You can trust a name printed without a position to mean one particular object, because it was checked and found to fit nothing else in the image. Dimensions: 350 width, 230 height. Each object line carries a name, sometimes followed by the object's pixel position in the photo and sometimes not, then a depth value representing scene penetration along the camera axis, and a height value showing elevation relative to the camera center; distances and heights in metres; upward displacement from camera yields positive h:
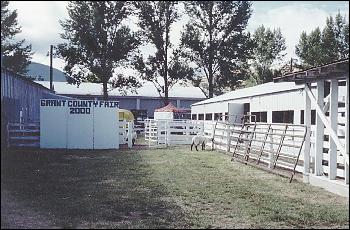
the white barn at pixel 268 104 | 17.83 +0.78
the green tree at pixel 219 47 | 43.16 +7.80
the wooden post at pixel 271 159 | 12.98 -1.18
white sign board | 19.19 -0.17
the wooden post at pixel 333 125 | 8.95 -0.12
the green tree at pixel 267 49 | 57.12 +9.29
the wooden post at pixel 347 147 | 7.96 -0.54
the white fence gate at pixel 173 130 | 23.19 -0.59
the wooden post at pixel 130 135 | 21.68 -0.78
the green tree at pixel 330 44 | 45.69 +8.08
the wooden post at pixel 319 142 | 9.76 -0.51
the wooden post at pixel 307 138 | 10.46 -0.46
